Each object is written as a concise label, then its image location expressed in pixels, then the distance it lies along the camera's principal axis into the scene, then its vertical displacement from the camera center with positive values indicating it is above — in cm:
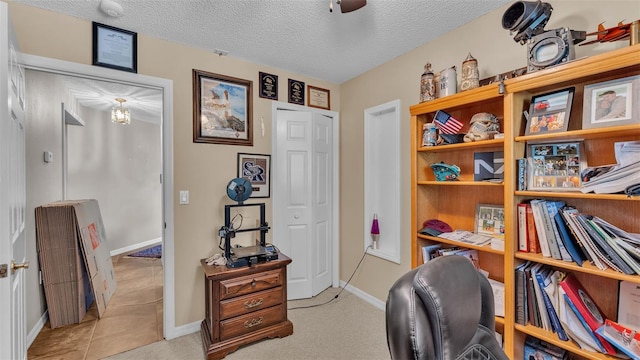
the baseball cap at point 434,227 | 207 -38
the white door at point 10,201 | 117 -10
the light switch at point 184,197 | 240 -15
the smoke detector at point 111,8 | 182 +115
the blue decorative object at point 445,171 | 200 +5
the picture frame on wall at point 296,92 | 300 +95
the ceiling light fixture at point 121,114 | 404 +95
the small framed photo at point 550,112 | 144 +35
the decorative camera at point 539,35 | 142 +75
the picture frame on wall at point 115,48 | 204 +100
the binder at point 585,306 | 132 -66
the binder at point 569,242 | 140 -33
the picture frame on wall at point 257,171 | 272 +8
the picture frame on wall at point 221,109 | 248 +65
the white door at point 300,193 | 299 -16
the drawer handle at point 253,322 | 220 -115
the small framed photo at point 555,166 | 148 +6
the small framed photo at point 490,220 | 185 -29
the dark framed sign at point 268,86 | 281 +95
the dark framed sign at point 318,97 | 315 +94
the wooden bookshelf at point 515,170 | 134 +5
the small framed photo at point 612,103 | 124 +34
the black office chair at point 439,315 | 77 -40
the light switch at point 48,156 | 268 +23
